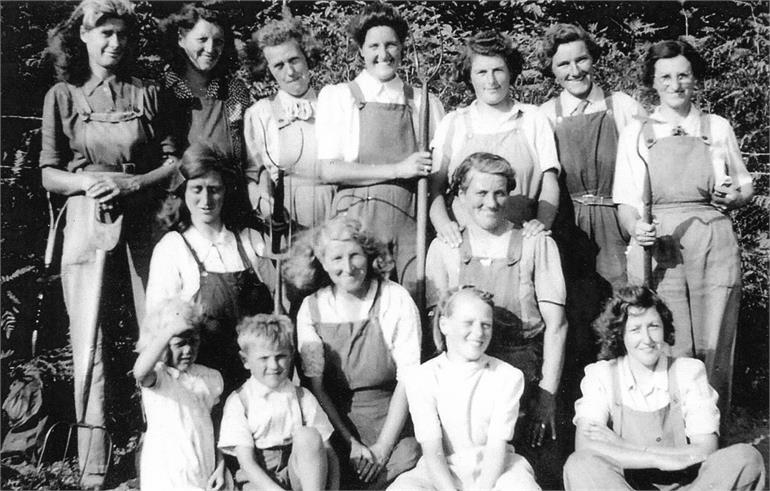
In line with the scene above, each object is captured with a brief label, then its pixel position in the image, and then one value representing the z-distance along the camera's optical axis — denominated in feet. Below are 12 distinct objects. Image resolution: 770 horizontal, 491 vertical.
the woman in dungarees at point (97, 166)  14.70
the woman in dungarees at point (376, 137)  15.01
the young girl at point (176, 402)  12.66
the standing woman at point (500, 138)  15.05
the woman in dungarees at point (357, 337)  13.58
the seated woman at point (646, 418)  12.17
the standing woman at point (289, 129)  16.21
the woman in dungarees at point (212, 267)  13.94
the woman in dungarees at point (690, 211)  15.05
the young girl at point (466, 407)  12.46
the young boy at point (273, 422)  12.38
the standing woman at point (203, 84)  15.81
